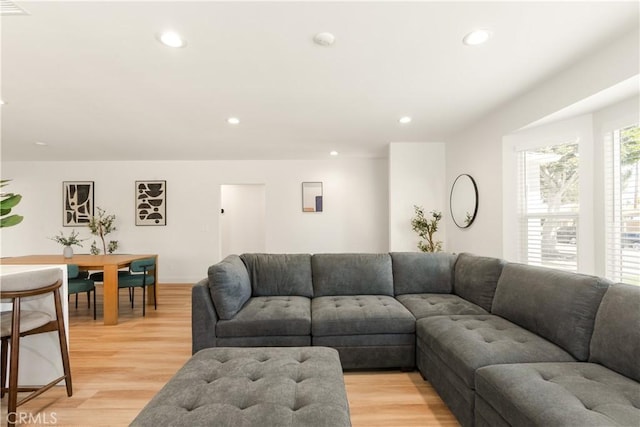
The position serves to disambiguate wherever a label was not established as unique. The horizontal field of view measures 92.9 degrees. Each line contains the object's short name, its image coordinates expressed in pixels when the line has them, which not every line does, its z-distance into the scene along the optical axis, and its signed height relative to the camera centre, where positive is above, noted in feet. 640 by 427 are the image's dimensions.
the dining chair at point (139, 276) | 12.94 -2.63
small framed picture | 19.79 +1.20
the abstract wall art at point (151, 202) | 19.84 +0.96
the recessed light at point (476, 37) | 6.40 +3.82
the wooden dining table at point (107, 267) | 12.02 -2.05
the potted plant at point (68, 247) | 13.89 -1.36
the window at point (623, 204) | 7.77 +0.22
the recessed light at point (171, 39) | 6.38 +3.82
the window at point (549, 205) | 9.52 +0.28
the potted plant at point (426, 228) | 15.49 -0.69
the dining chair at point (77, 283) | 11.84 -2.72
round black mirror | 13.42 +0.63
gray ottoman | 3.76 -2.52
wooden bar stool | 5.85 -2.15
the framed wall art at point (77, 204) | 19.77 +0.88
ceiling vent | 5.47 +3.86
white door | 23.58 -0.16
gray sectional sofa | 4.51 -2.53
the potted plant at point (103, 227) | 17.54 -0.61
